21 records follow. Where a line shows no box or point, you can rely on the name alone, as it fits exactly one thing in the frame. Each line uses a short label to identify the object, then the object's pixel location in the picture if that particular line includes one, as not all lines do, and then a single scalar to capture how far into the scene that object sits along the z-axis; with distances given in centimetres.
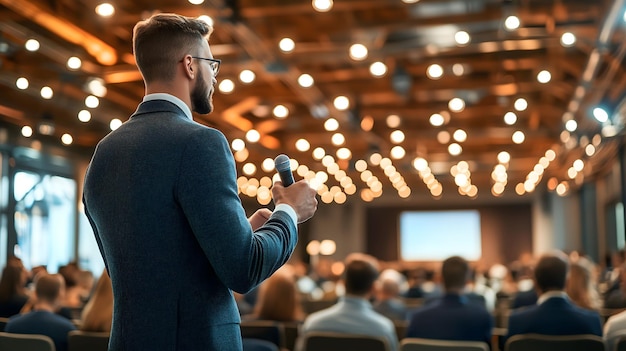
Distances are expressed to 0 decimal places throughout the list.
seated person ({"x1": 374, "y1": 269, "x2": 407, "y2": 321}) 733
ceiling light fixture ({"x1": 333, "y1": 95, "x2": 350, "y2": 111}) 974
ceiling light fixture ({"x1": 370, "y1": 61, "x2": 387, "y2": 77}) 812
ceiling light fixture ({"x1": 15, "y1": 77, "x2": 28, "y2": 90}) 846
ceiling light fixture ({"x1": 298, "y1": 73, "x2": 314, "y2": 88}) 900
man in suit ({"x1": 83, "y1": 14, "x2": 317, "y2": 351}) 145
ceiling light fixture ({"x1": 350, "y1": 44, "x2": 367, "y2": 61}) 734
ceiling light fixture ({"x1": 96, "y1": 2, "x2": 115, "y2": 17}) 649
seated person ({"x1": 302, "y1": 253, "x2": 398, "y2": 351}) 461
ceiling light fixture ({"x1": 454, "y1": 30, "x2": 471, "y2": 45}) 731
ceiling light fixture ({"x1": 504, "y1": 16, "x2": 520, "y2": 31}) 691
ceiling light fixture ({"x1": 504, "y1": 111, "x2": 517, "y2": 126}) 1189
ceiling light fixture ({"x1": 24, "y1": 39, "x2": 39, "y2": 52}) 761
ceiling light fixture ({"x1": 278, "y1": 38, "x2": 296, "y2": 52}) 736
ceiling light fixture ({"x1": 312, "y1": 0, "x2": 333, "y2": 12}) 645
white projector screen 2594
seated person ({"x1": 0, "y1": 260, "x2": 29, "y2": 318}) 682
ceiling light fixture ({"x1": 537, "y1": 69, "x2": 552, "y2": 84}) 904
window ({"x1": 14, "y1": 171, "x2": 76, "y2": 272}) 1315
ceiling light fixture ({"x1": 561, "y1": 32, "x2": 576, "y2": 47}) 762
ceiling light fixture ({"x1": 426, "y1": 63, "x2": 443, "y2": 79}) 856
